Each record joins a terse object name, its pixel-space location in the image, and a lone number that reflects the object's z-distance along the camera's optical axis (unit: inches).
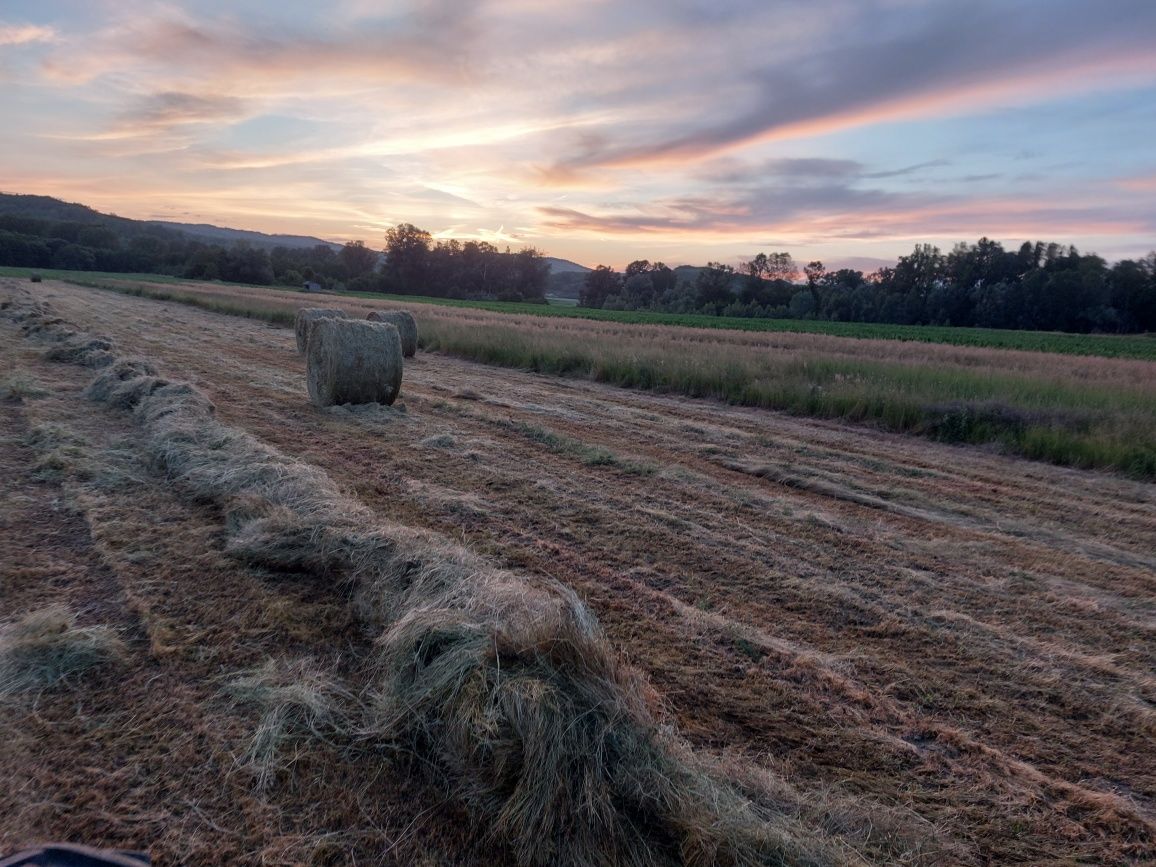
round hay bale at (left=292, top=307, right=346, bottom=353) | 714.6
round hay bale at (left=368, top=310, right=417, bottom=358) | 743.7
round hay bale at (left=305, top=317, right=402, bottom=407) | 417.4
